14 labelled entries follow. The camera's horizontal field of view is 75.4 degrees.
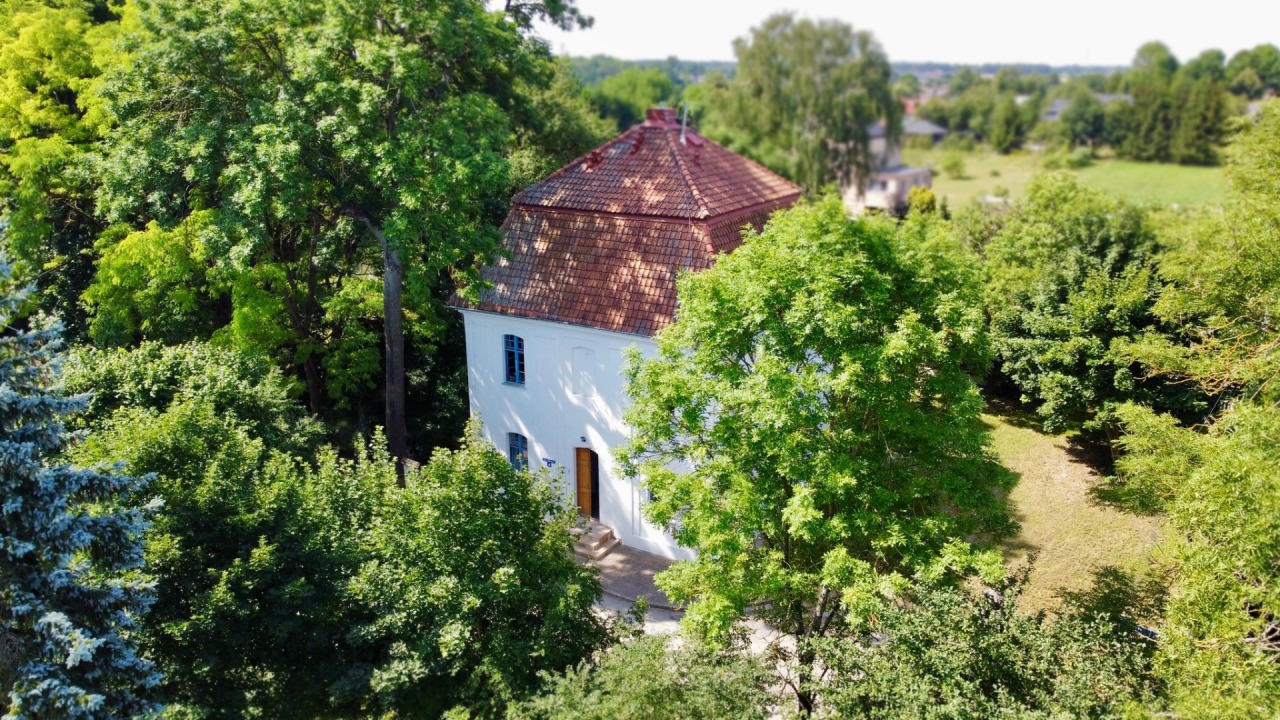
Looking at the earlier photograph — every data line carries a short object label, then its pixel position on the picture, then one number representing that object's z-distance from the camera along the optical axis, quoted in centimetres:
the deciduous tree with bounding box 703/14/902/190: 4794
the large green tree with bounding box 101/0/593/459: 1786
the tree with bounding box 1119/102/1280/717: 1027
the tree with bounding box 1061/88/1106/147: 10250
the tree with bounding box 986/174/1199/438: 2097
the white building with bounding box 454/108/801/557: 1955
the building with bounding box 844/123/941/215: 5200
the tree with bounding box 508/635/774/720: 1101
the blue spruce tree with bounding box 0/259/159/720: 1084
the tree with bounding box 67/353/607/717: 1256
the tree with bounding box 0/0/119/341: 2159
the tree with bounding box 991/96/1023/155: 10431
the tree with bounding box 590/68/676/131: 8547
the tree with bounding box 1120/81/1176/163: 9238
